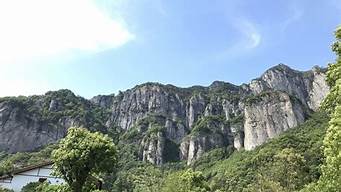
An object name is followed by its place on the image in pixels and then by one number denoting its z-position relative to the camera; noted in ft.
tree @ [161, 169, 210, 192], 170.30
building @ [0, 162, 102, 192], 172.93
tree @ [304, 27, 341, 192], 53.18
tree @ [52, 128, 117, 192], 105.91
